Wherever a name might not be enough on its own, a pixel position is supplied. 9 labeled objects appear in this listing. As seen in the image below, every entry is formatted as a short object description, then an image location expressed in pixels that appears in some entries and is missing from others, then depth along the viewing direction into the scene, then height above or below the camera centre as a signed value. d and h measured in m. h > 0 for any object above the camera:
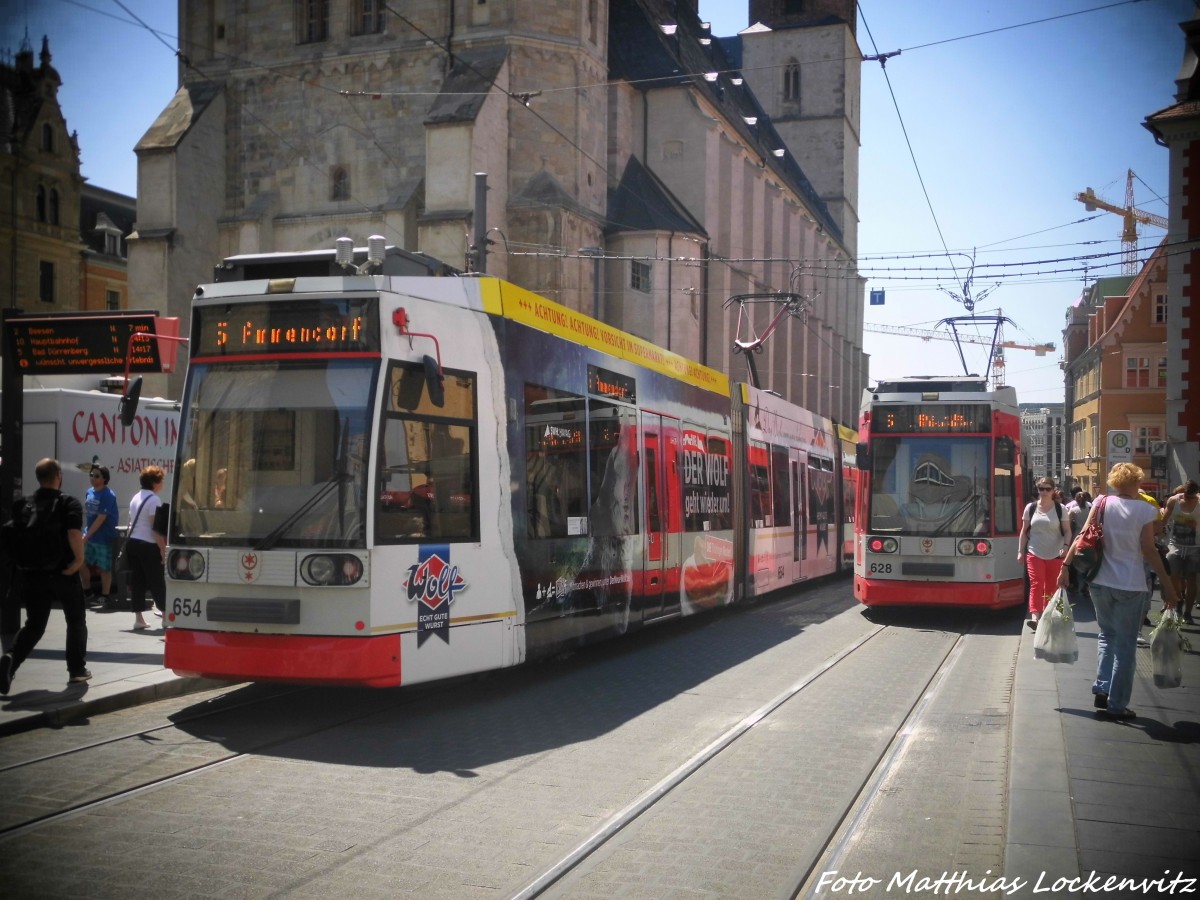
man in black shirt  9.08 -0.64
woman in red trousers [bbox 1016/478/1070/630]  13.66 -0.59
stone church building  38.06 +11.10
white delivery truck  18.14 +0.81
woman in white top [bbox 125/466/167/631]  12.83 -0.48
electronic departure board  11.55 +1.38
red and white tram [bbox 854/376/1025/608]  15.80 -0.05
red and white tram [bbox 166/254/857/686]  8.19 +0.05
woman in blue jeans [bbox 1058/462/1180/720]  8.08 -0.58
